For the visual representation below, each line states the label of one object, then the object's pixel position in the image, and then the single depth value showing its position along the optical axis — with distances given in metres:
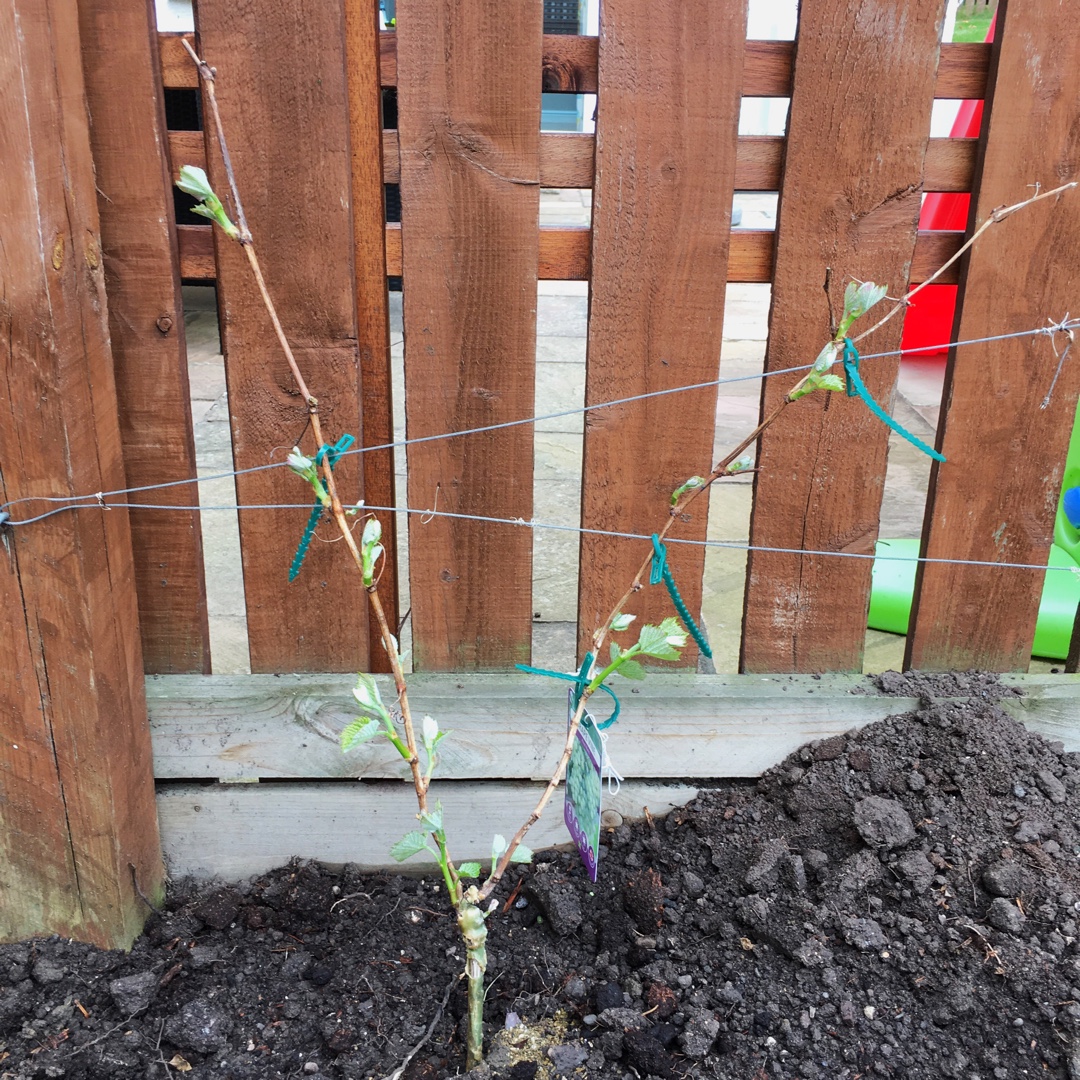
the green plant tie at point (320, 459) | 1.40
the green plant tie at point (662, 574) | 1.38
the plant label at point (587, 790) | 1.46
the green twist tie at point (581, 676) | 1.48
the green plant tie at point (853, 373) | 1.41
